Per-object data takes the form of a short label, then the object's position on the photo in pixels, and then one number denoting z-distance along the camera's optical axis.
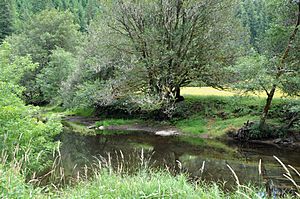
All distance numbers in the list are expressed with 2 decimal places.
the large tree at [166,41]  25.70
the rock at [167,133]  24.79
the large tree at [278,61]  19.78
